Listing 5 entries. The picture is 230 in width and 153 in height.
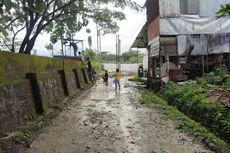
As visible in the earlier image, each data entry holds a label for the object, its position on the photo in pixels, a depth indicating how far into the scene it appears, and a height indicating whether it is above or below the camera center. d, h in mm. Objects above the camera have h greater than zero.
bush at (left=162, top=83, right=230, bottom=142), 5234 -1393
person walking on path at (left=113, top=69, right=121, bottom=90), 13474 -516
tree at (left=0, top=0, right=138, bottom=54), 11115 +3299
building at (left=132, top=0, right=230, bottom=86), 11366 +1968
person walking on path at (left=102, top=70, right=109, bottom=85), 17319 -726
